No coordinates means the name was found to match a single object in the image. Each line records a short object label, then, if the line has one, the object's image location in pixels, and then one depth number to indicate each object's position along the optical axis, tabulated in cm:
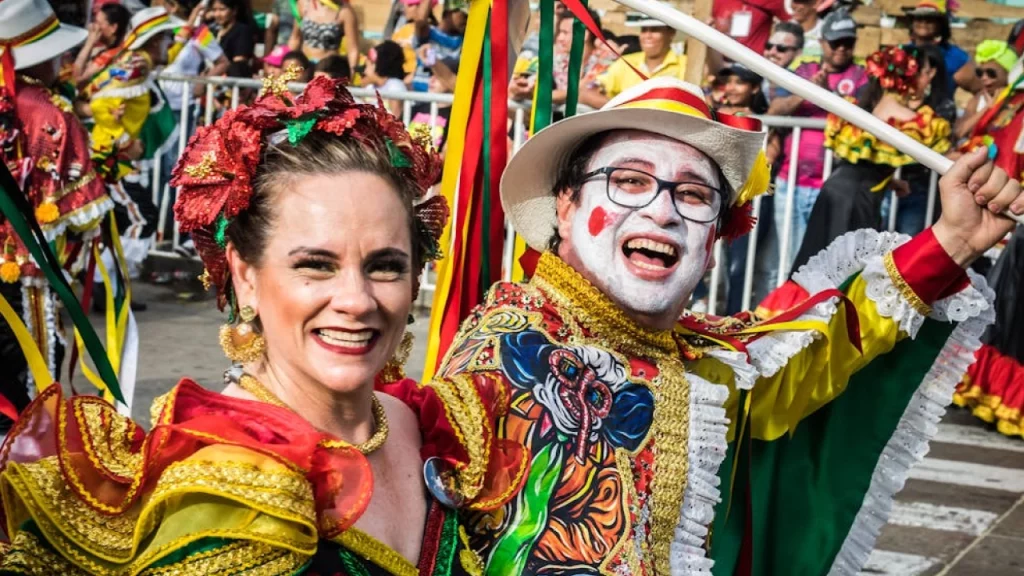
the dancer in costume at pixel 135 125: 757
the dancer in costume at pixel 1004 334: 703
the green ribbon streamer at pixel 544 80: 368
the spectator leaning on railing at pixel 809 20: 861
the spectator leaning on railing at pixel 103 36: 891
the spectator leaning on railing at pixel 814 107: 737
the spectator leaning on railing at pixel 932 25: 815
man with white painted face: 266
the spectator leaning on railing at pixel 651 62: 777
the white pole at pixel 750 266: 745
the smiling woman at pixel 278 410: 200
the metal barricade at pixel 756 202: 727
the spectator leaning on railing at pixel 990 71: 806
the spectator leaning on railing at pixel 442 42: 923
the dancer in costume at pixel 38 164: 493
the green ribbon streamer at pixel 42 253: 258
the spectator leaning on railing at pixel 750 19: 816
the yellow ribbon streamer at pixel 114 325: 551
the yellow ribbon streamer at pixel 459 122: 366
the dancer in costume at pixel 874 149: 679
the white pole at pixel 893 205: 713
